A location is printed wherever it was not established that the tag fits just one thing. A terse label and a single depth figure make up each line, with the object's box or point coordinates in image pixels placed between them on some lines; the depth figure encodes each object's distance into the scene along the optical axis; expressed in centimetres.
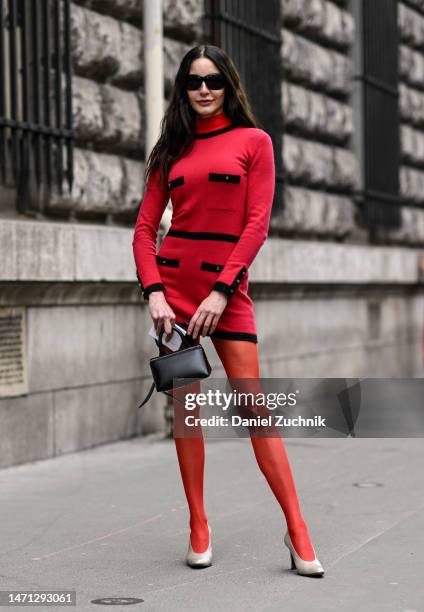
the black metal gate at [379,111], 1238
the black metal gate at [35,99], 700
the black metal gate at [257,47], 948
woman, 434
